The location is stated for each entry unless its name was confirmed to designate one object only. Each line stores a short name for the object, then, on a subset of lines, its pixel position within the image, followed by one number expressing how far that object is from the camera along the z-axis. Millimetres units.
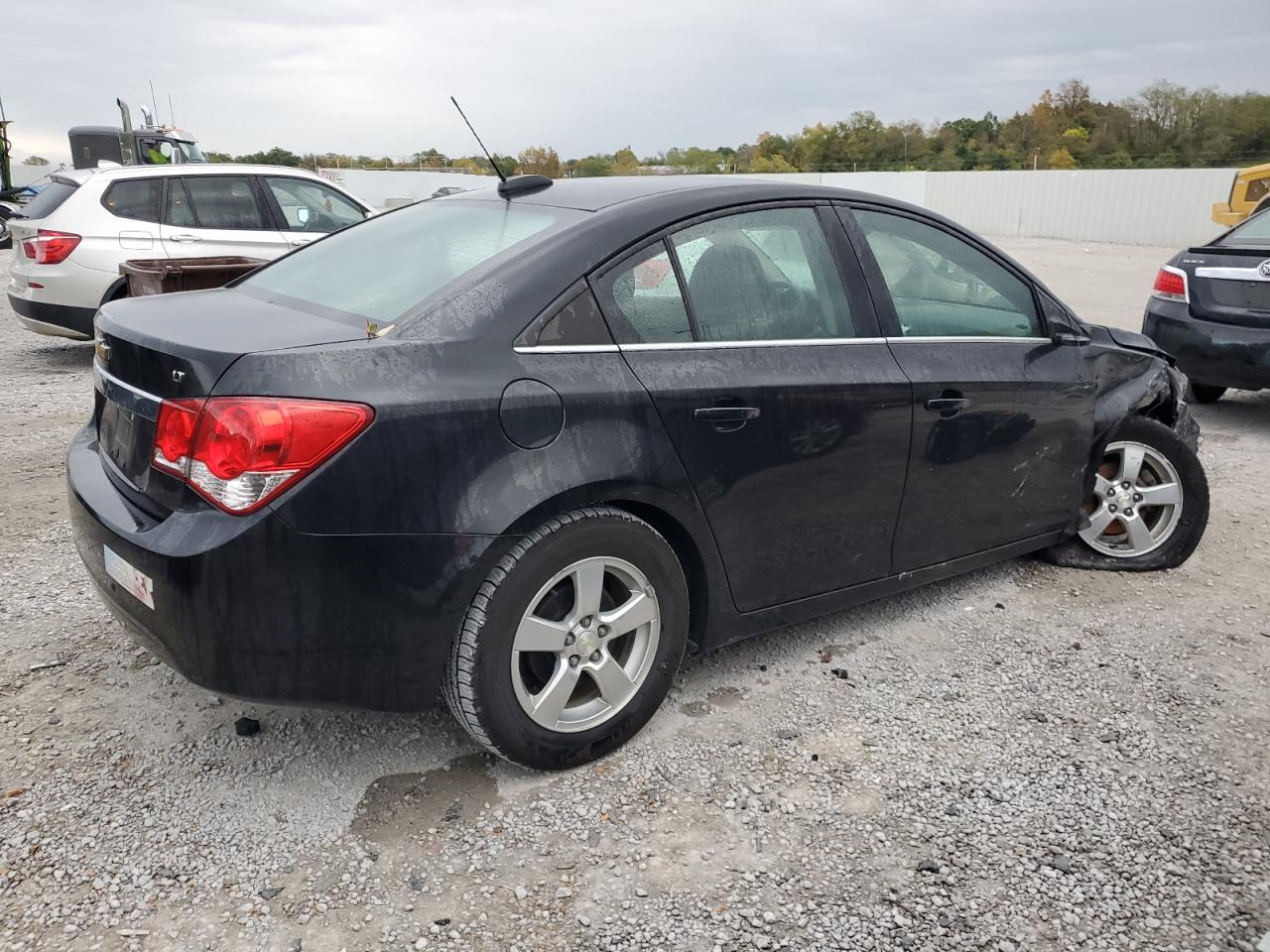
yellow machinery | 14711
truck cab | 16972
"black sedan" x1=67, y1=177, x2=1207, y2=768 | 2422
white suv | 8523
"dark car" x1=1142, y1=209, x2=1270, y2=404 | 6449
